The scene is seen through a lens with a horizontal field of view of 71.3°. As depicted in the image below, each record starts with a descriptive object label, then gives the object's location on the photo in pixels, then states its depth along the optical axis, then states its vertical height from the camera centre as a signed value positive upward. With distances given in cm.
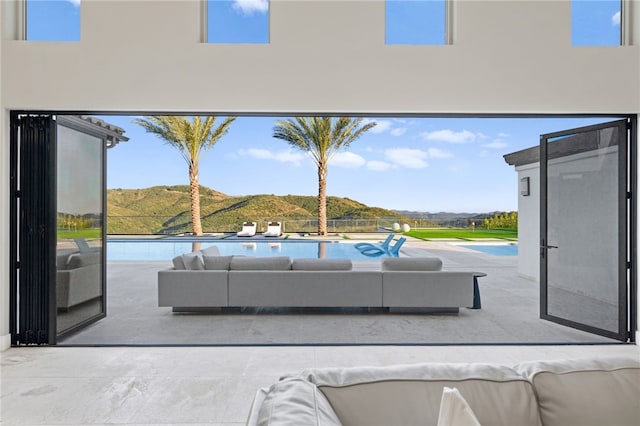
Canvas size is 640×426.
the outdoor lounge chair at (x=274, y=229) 1599 -41
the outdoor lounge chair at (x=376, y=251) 1059 -89
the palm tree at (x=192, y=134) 1542 +295
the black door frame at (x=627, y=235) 433 -18
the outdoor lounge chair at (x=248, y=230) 1614 -45
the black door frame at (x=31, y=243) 421 -23
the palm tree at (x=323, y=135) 1542 +292
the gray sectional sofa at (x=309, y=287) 554 -86
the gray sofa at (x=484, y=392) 141 -58
